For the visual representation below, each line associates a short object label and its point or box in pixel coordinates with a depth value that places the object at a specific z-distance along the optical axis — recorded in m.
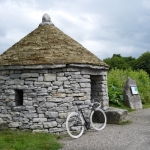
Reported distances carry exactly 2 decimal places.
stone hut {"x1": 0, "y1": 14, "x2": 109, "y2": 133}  8.75
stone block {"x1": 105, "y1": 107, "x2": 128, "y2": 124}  10.21
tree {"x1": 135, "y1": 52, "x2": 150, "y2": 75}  35.19
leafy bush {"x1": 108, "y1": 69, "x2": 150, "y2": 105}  14.67
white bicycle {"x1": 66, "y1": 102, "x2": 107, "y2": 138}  8.48
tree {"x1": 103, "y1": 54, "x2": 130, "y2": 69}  34.69
